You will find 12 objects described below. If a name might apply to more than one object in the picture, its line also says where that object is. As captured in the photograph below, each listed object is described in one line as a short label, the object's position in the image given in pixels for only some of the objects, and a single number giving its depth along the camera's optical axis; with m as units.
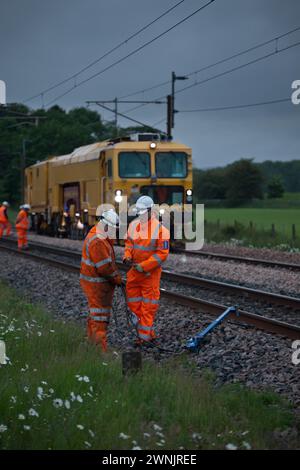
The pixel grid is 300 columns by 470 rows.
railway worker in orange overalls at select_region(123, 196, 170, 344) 20.41
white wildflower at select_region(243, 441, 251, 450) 11.81
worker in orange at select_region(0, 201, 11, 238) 68.44
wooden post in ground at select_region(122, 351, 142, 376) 15.42
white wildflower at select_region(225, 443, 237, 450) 11.33
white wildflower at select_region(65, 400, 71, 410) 12.27
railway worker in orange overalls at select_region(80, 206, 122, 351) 19.12
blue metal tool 20.22
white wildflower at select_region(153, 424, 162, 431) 12.30
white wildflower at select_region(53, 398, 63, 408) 12.54
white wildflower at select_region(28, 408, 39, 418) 11.73
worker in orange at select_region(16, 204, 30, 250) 54.75
